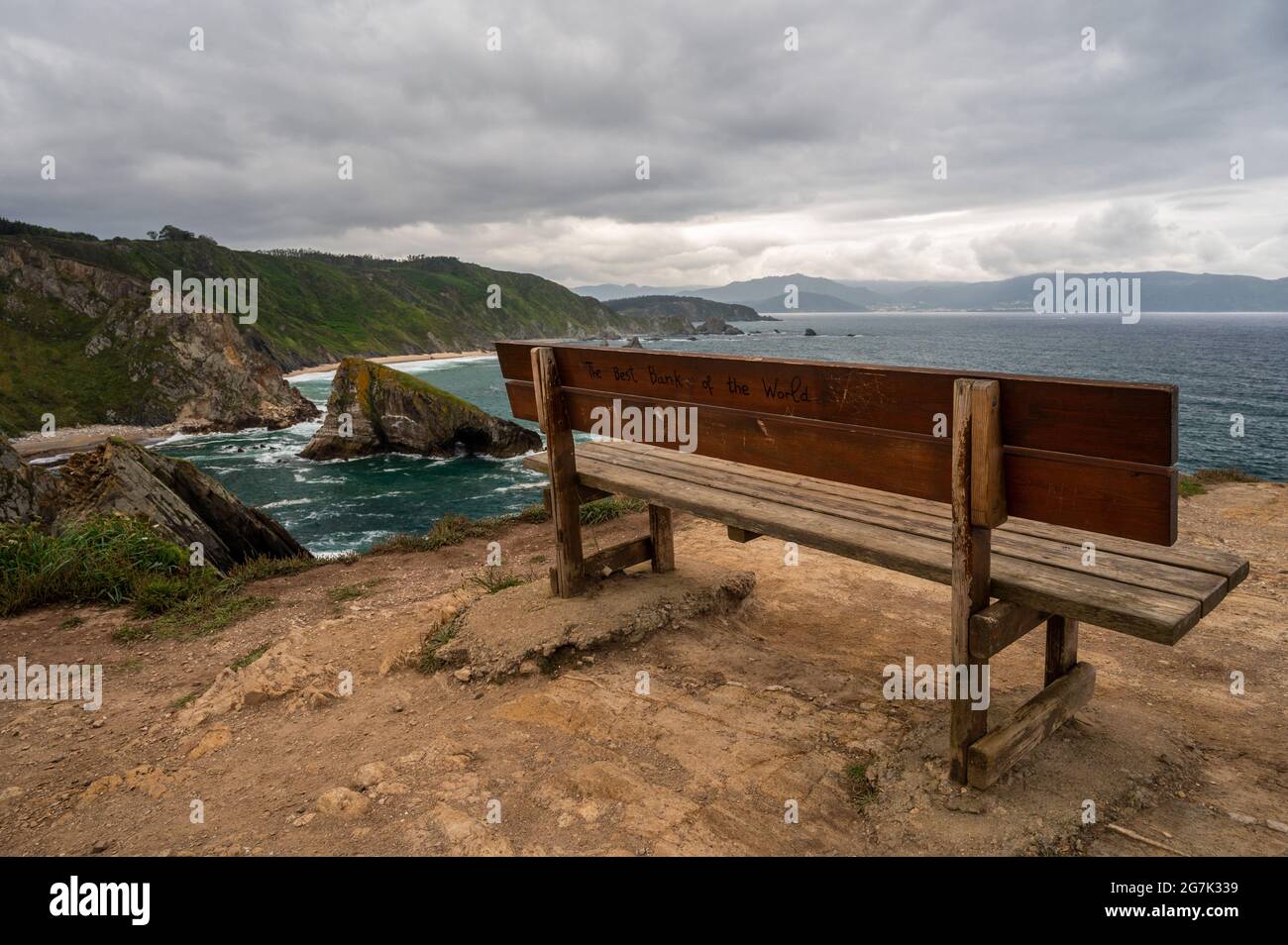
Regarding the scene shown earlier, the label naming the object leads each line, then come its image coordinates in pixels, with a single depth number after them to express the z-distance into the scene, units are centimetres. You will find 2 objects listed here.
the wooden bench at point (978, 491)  276
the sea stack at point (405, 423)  2947
